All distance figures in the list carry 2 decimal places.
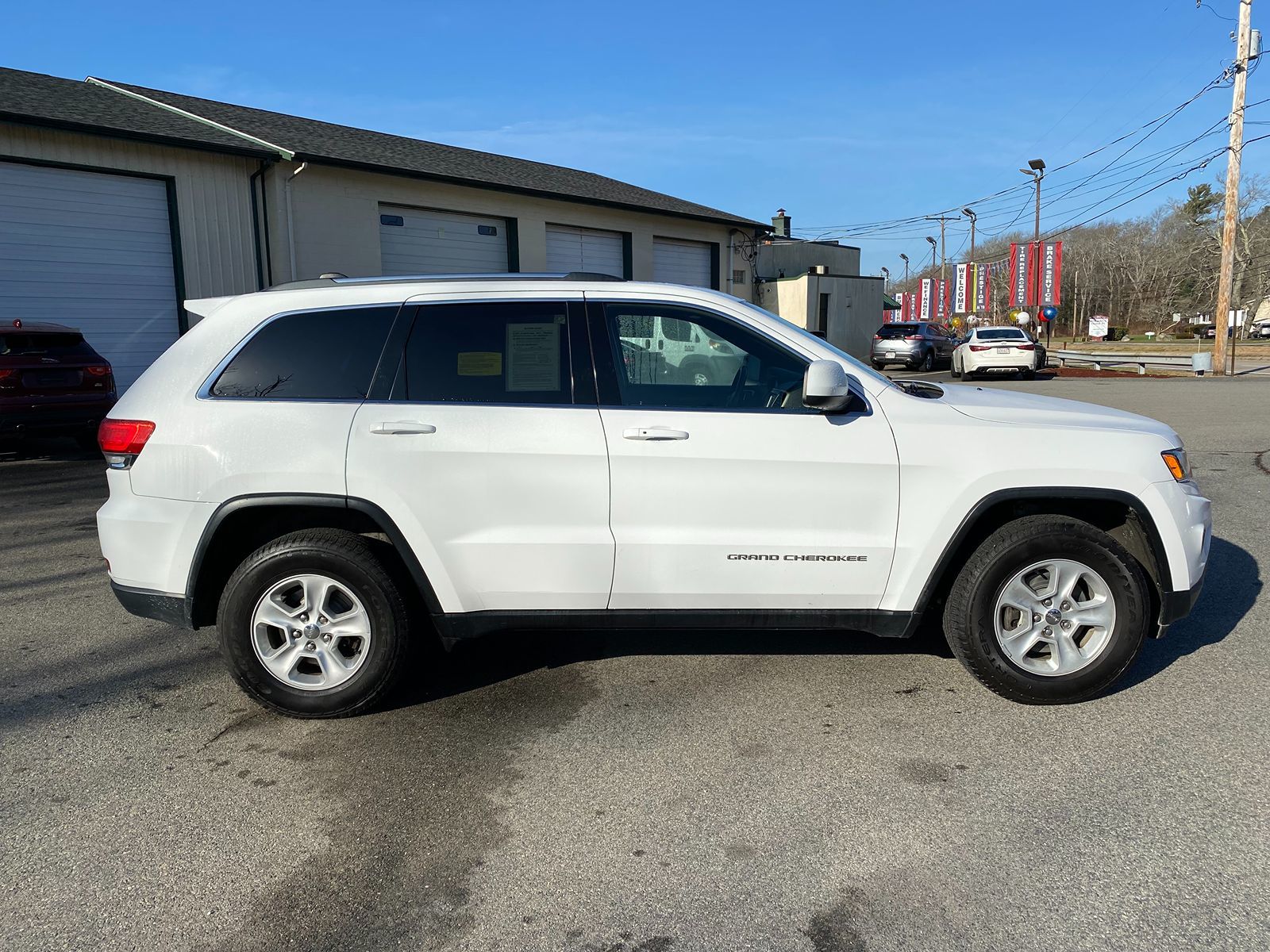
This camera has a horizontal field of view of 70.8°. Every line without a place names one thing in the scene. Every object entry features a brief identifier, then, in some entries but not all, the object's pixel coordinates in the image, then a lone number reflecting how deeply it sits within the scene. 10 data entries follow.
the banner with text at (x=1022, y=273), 36.97
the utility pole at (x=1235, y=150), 25.58
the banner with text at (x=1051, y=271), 35.25
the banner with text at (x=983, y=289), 46.06
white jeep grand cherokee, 3.68
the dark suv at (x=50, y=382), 9.80
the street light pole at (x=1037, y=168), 42.09
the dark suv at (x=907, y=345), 30.05
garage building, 12.57
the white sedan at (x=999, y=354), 24.91
